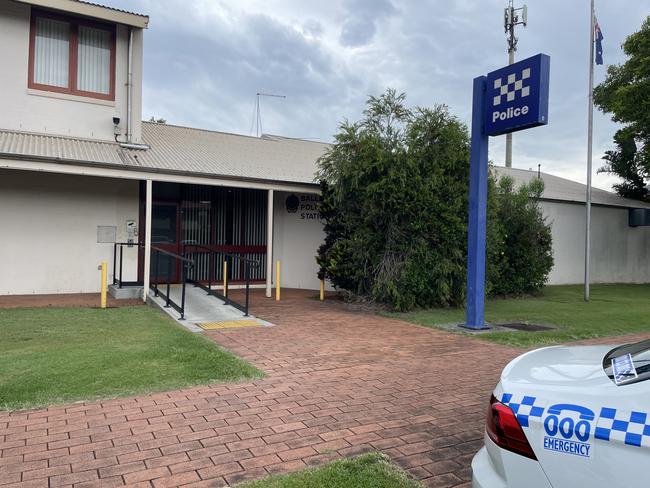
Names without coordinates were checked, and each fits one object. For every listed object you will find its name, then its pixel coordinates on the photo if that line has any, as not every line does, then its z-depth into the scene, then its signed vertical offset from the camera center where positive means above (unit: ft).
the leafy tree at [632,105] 55.67 +16.15
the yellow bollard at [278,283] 37.59 -3.24
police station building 34.68 +4.03
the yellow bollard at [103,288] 30.04 -3.18
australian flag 47.90 +19.39
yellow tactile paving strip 26.44 -4.62
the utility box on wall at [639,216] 66.03 +4.12
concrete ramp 27.09 -4.44
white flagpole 47.80 +11.98
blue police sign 24.67 +7.61
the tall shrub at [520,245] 45.37 +0.03
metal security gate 41.34 +1.23
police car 5.84 -2.27
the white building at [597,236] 60.18 +1.37
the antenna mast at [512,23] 81.52 +35.78
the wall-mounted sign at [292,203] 46.09 +3.33
